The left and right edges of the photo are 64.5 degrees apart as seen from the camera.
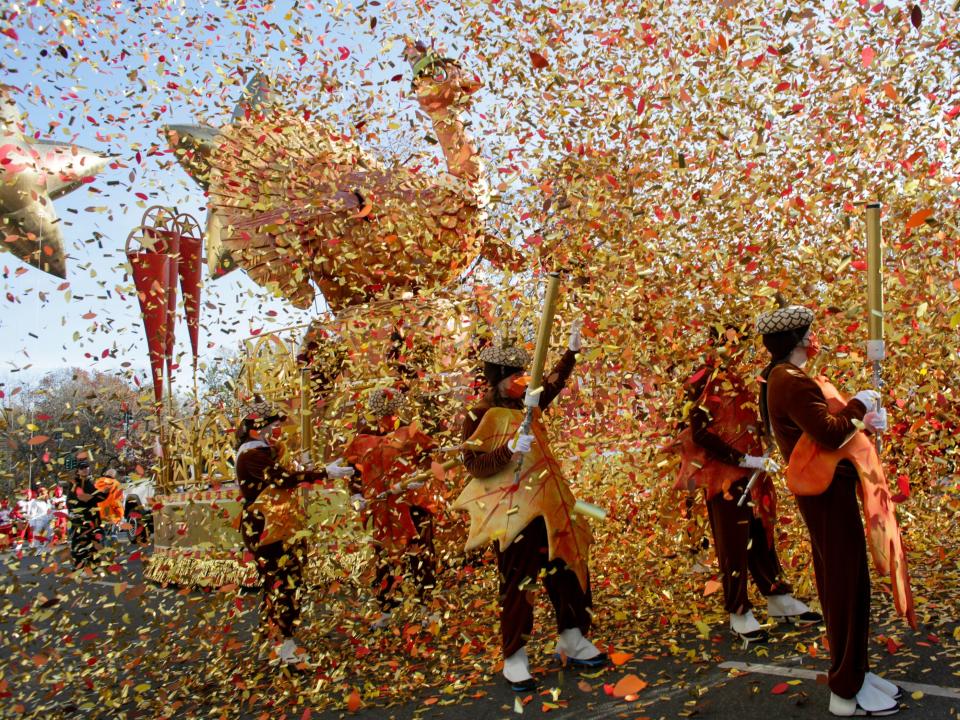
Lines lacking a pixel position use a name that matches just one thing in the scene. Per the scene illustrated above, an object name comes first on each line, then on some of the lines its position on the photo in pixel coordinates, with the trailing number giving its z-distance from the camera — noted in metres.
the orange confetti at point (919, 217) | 4.03
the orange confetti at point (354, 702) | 4.28
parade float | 5.64
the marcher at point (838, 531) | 3.31
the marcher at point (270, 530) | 5.26
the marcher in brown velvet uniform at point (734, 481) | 4.65
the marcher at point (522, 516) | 4.34
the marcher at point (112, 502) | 12.31
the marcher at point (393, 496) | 5.93
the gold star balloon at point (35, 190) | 5.98
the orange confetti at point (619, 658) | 4.48
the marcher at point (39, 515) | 18.21
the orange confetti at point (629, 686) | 3.99
